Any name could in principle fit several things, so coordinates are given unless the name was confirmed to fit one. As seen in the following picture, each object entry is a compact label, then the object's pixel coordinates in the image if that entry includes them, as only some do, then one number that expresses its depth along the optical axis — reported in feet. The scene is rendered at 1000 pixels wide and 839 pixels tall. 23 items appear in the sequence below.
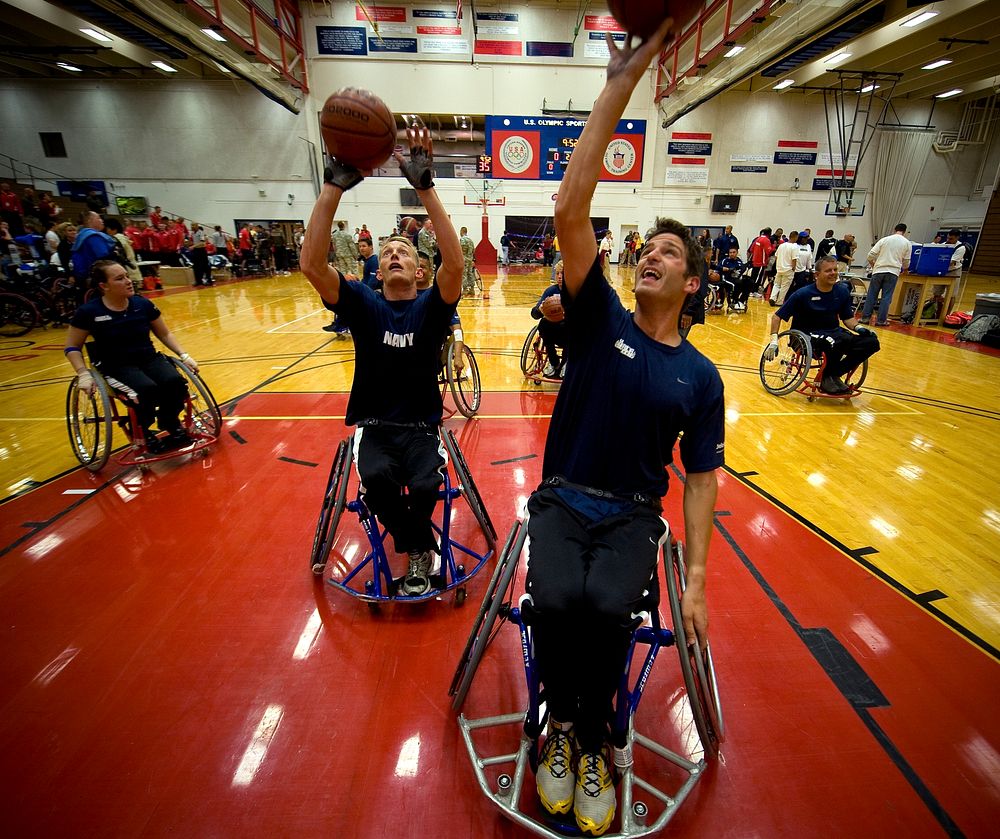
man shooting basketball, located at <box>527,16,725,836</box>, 4.70
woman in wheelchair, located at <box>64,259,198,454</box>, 11.41
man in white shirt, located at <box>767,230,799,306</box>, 36.63
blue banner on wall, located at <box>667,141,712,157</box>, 65.21
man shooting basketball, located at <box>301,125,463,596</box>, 7.17
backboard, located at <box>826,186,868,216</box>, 63.46
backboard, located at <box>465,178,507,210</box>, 66.69
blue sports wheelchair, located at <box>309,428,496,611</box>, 7.71
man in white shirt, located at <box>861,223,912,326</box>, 29.66
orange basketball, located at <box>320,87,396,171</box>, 7.30
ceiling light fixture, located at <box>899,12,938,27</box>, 37.12
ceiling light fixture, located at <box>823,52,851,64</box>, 45.79
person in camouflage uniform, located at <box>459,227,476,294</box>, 41.37
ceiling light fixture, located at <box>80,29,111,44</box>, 46.51
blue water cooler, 29.54
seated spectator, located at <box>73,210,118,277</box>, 21.54
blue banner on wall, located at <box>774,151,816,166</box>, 65.57
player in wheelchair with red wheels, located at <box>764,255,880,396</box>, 17.12
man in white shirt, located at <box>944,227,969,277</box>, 30.14
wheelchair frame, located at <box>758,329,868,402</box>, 17.08
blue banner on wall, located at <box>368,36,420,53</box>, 60.34
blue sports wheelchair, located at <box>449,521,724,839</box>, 4.85
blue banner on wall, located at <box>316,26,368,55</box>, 60.13
